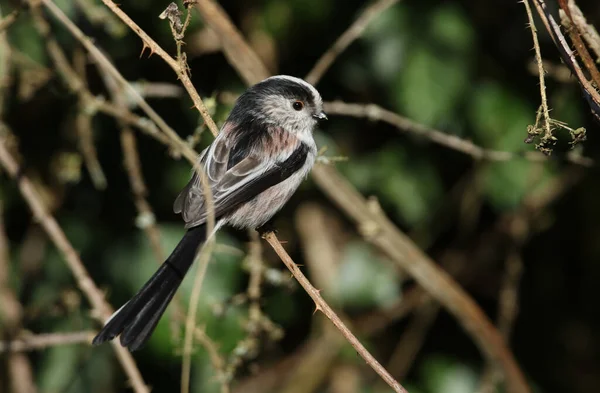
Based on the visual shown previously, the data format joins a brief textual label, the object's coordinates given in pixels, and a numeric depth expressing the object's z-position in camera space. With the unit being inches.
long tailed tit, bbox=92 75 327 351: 221.9
